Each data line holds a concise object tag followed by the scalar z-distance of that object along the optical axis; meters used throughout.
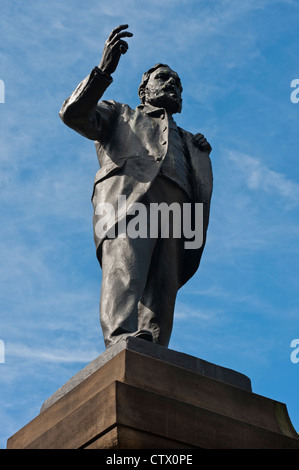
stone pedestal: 6.21
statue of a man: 7.93
